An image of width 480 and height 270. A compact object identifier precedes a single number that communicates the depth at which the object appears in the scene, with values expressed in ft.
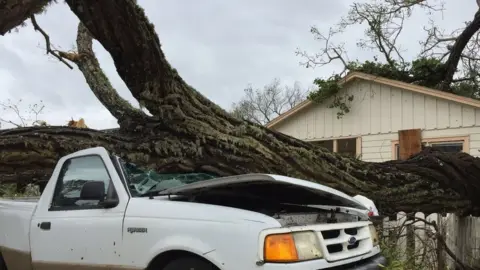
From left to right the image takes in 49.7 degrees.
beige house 37.65
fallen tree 20.54
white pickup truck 10.43
